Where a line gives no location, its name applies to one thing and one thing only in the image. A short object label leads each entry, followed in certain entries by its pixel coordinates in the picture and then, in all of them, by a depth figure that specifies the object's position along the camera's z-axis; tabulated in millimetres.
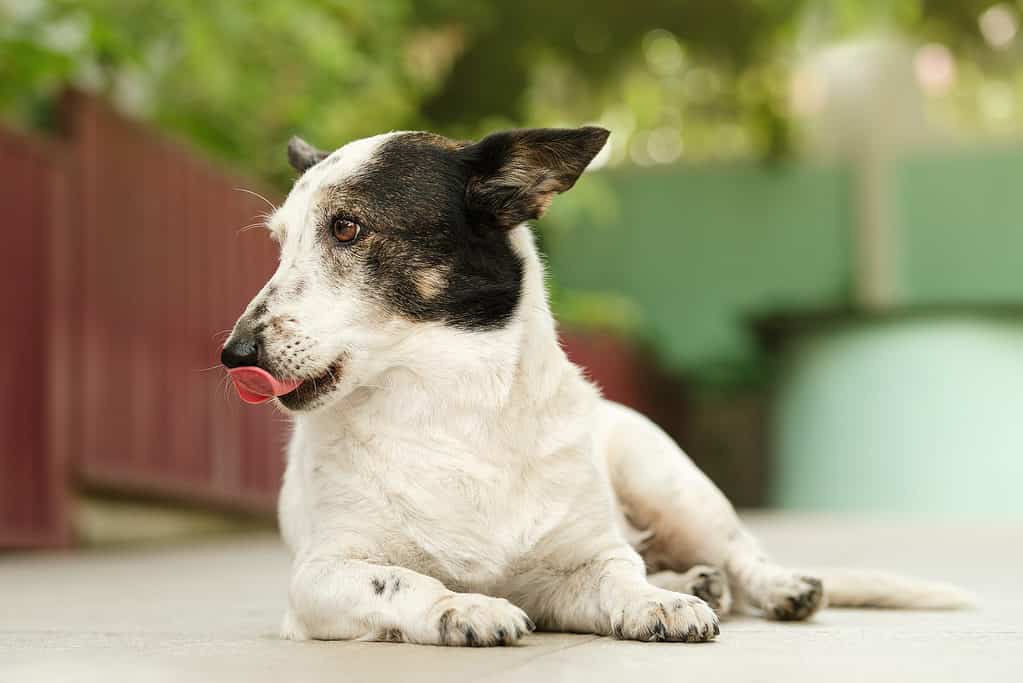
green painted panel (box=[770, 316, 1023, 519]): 13023
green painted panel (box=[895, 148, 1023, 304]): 15633
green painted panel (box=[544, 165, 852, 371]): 16125
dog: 2943
